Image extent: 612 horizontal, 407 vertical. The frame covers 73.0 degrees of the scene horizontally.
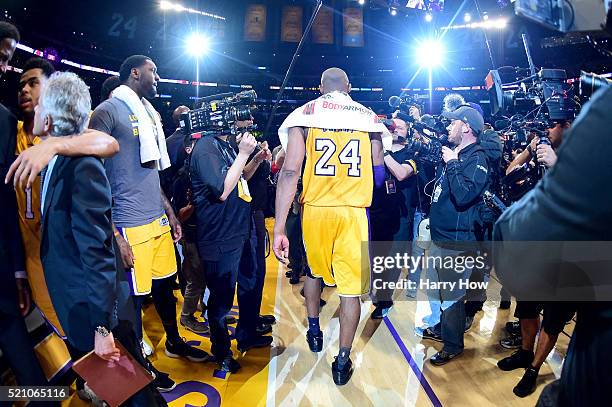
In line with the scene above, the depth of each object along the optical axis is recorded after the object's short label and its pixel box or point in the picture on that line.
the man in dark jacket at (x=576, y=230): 0.71
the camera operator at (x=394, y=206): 4.12
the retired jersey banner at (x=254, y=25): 14.66
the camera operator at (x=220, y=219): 2.98
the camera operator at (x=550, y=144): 2.62
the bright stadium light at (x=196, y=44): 15.39
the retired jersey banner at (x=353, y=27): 14.86
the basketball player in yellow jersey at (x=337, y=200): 3.11
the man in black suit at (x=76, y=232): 1.75
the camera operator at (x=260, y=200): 3.46
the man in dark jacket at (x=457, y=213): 3.15
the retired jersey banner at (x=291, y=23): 14.70
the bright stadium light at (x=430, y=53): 17.81
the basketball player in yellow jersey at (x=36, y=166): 1.75
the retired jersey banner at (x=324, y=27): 14.88
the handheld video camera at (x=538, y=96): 2.68
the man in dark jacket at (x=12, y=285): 2.05
